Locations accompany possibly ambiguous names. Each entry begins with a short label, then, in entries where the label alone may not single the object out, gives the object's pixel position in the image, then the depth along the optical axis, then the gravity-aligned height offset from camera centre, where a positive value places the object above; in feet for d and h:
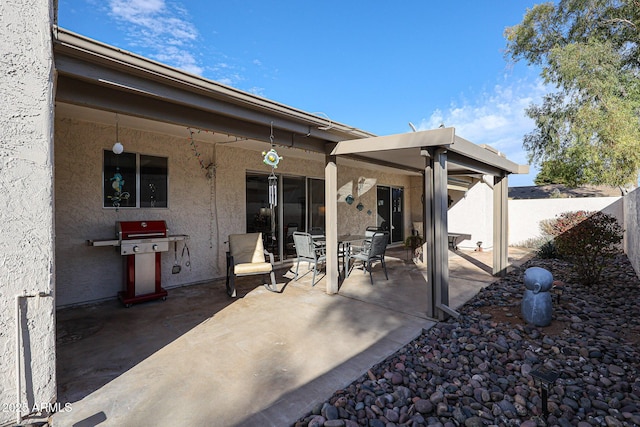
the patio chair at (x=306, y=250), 19.25 -2.32
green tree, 39.65 +18.86
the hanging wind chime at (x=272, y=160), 14.28 +2.65
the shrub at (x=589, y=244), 17.98 -1.87
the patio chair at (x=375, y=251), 19.71 -2.49
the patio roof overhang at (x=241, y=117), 8.60 +3.98
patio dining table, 21.57 -1.96
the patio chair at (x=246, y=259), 17.26 -2.80
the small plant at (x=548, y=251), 28.55 -3.59
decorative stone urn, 12.97 -3.75
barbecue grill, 15.47 -2.13
